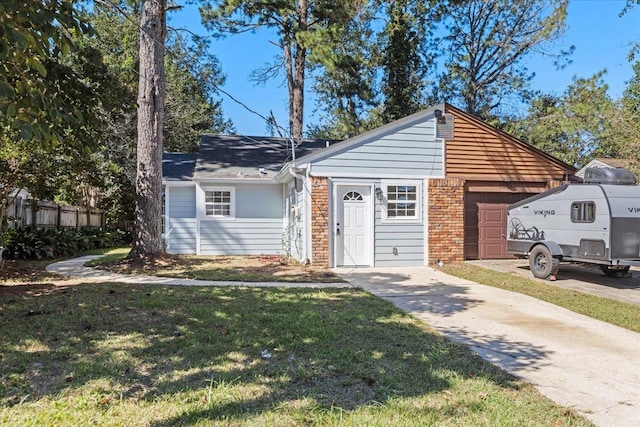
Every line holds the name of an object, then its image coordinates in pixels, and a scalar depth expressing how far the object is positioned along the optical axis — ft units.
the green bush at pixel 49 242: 38.29
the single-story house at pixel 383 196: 36.58
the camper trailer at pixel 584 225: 26.45
